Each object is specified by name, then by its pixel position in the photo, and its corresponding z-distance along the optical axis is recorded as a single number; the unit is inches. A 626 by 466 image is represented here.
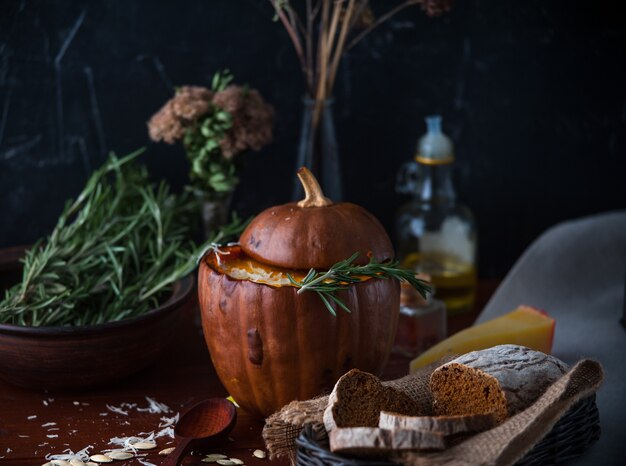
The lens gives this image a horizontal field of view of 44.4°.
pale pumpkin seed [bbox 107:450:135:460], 42.8
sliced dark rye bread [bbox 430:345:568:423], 39.6
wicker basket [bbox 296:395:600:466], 35.4
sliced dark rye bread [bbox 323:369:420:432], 38.4
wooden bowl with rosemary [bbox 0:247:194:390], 47.2
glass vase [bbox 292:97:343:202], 61.4
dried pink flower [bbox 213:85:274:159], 58.6
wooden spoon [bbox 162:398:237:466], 43.3
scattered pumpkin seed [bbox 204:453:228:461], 43.1
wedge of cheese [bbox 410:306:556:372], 51.8
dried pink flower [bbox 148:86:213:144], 58.2
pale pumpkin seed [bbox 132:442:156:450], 44.1
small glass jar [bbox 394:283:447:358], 58.0
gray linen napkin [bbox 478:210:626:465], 59.7
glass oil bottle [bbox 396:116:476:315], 66.1
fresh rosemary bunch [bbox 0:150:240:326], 52.3
